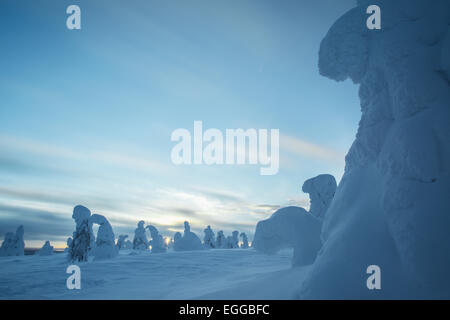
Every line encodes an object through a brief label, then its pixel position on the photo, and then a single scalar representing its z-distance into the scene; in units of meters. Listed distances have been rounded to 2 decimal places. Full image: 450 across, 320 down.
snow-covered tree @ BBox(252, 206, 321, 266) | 9.81
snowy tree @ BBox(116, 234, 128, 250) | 60.91
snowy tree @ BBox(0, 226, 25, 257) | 34.44
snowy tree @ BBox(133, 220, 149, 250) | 44.10
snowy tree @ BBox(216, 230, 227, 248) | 53.51
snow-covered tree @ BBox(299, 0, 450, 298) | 4.02
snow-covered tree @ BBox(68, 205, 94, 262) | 20.44
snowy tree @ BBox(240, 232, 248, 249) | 59.78
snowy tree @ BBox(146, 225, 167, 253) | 38.22
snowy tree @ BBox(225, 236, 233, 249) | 53.73
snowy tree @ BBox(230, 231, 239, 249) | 53.31
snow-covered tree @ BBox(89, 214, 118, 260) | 23.52
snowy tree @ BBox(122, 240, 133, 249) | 72.93
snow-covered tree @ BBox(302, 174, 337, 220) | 21.09
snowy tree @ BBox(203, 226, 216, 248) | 46.41
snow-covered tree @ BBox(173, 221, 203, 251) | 30.02
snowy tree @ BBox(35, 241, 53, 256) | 43.72
